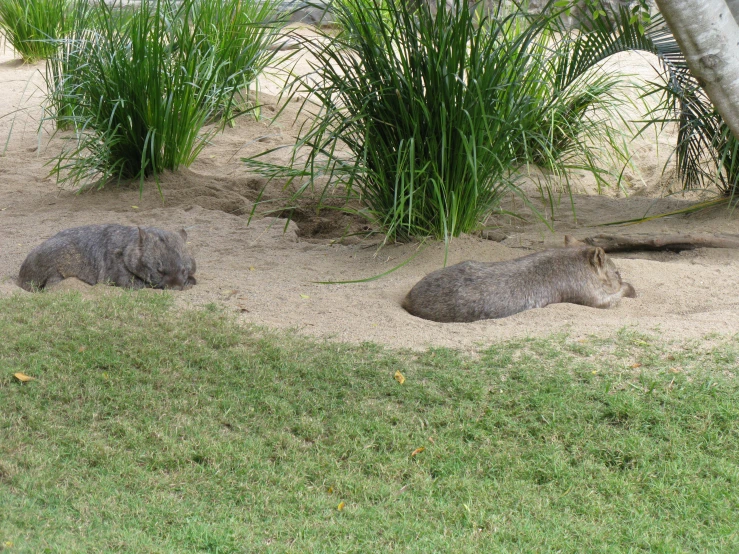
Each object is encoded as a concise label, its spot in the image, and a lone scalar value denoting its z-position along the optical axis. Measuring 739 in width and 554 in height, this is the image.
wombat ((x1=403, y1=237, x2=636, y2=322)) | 9.35
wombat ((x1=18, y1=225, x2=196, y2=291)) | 10.02
